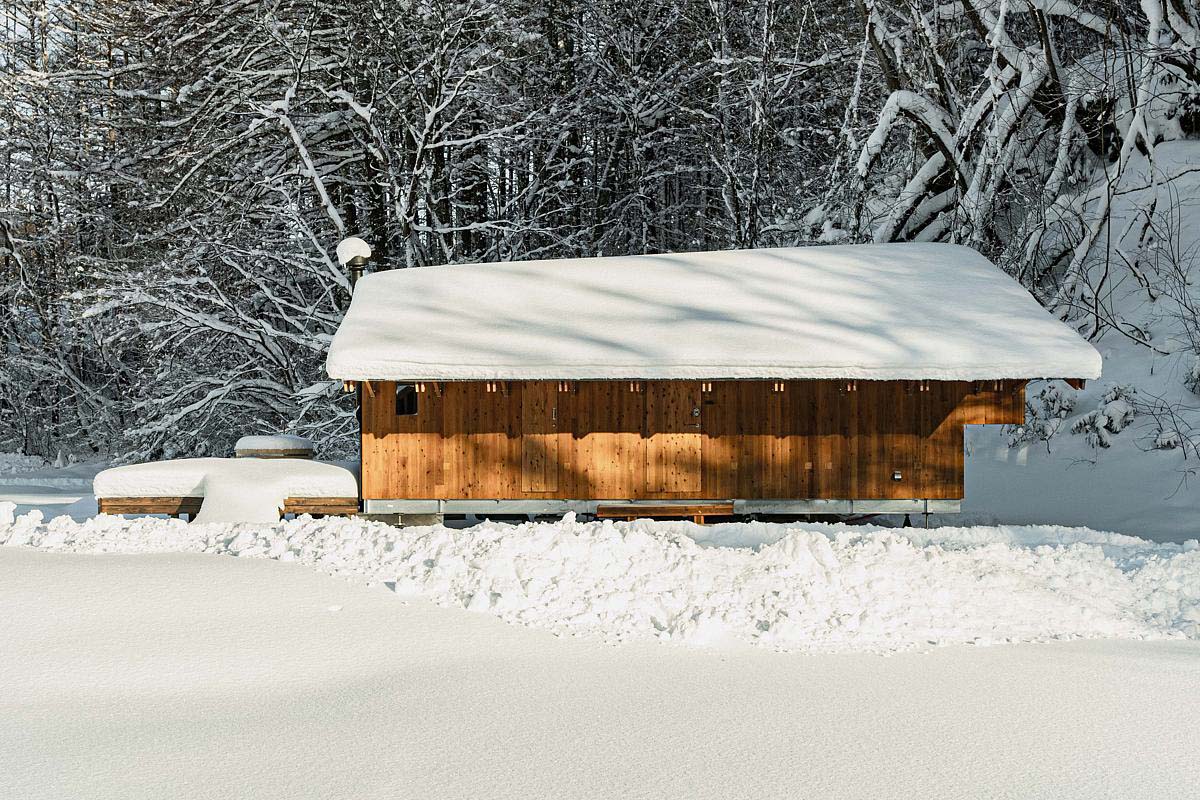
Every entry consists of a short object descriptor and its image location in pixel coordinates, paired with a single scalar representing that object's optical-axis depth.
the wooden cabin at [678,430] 12.76
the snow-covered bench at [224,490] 12.37
